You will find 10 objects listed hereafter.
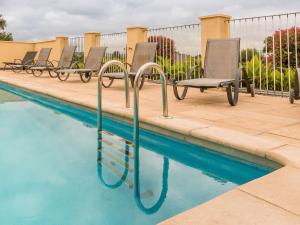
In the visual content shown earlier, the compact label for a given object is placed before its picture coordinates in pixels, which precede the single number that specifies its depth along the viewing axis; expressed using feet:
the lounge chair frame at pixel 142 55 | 26.17
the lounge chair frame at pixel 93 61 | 31.42
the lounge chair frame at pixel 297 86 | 14.61
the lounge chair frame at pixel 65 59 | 37.01
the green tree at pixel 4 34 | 113.39
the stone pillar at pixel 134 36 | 34.22
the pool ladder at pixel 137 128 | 7.95
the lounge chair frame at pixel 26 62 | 45.32
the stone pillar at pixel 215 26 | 24.00
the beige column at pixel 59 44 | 51.19
